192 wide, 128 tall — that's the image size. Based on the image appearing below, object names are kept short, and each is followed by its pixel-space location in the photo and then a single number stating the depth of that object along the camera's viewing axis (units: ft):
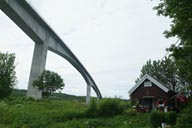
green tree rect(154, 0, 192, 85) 13.38
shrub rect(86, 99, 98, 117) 29.60
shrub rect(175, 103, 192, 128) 15.82
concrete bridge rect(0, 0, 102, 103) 41.55
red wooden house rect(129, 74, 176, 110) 39.08
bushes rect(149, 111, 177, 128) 21.50
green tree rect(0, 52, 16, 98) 37.41
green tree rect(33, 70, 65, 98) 44.96
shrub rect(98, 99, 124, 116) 30.47
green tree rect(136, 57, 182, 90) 62.75
